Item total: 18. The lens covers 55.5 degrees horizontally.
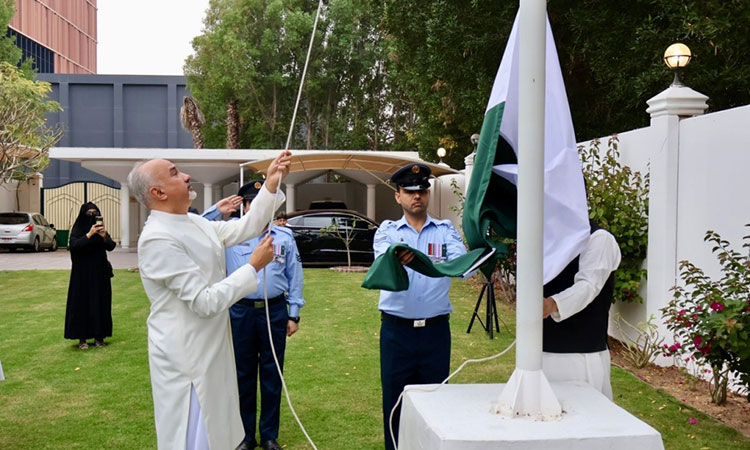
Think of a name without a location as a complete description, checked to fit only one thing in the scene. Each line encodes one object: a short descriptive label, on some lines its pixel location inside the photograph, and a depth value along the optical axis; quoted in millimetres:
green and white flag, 2494
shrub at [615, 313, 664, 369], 6930
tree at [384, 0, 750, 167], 9102
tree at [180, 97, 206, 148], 31125
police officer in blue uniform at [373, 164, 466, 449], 4035
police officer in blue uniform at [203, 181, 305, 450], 4891
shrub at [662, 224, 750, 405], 4516
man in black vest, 2816
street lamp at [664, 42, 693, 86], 7008
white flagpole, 2221
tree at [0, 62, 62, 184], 21875
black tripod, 8703
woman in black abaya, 8250
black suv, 17422
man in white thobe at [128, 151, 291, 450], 3055
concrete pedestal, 2016
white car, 23109
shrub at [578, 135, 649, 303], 7254
